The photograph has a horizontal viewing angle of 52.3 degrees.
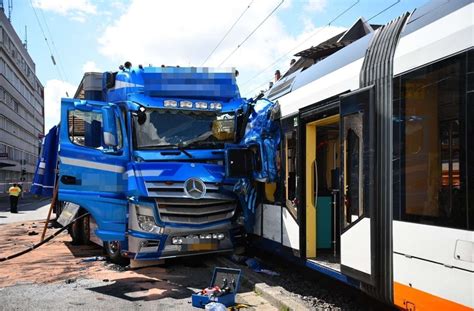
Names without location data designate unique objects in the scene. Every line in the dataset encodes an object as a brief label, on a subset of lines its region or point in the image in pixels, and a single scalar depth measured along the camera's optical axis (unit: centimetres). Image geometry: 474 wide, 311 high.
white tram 371
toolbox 604
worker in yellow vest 2491
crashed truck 762
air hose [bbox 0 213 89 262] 933
